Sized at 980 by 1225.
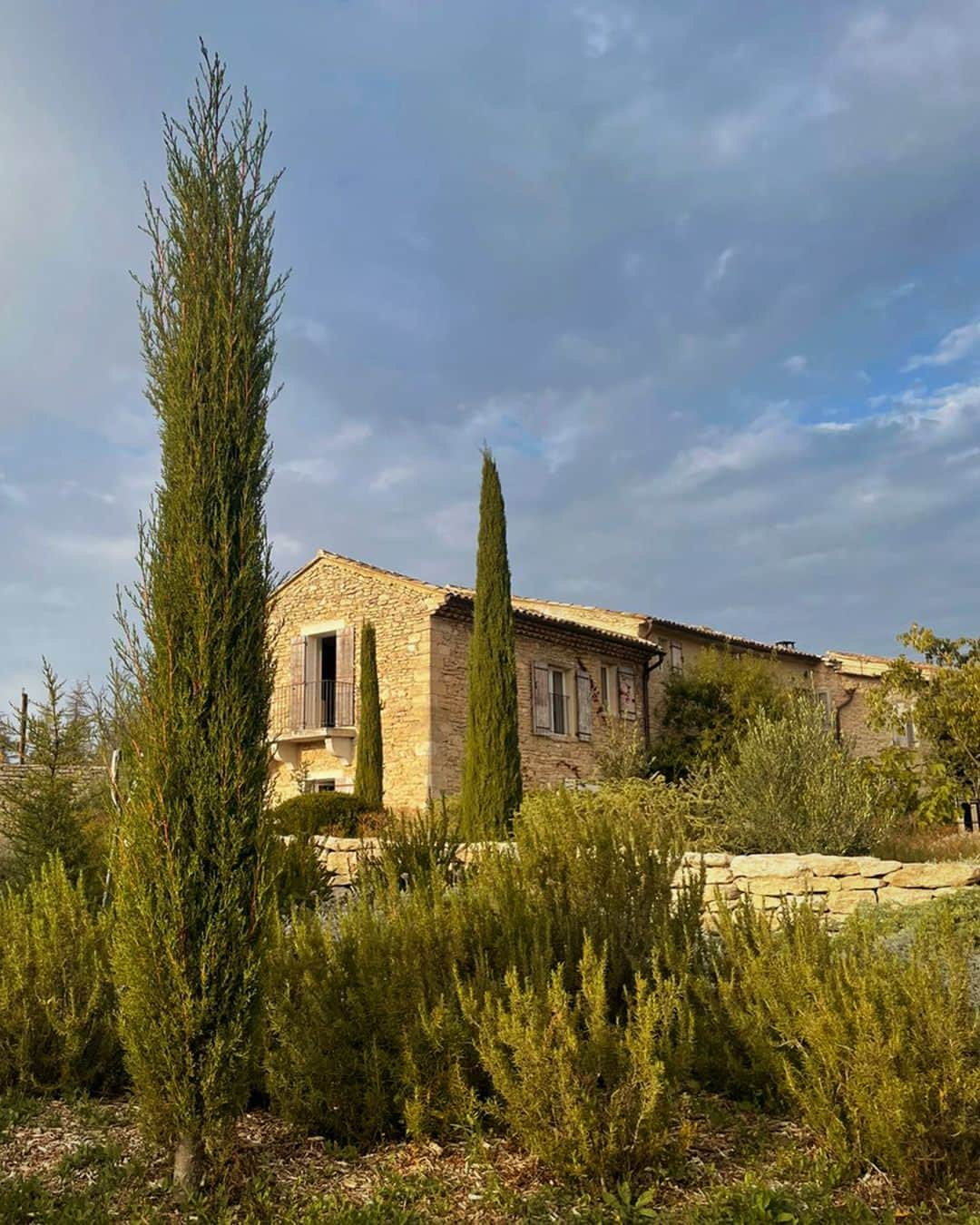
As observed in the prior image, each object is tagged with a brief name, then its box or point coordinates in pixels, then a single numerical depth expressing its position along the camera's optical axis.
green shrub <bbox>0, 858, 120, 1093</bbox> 5.54
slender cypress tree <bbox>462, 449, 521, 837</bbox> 15.38
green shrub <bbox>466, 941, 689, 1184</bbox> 3.94
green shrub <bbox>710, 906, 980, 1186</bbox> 4.02
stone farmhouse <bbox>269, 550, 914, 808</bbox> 19.16
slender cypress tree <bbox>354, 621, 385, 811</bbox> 18.64
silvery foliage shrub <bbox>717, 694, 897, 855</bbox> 11.36
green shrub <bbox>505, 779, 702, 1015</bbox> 5.45
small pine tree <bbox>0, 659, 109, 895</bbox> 11.30
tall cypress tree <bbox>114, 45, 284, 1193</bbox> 4.17
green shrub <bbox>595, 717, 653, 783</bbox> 18.97
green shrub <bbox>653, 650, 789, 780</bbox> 22.95
